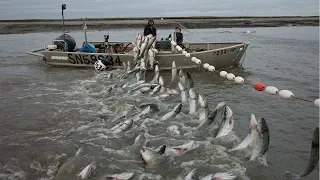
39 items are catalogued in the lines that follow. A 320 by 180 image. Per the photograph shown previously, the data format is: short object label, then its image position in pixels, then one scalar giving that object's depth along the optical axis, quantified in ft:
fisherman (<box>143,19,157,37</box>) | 50.06
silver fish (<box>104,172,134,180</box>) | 17.71
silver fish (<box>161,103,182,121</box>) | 27.68
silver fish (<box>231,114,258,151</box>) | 20.26
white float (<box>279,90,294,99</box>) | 19.63
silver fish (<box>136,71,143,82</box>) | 40.20
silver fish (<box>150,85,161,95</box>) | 35.48
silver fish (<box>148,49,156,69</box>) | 45.06
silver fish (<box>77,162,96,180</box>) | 18.32
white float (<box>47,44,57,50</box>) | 53.62
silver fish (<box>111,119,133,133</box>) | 25.18
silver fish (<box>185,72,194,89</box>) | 33.83
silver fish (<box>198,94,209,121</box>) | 26.63
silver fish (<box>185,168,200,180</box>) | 17.01
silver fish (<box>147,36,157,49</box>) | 45.99
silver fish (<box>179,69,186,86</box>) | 34.12
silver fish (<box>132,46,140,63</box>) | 45.93
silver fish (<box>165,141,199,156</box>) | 21.17
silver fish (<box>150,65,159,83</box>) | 39.30
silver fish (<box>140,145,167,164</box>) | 20.13
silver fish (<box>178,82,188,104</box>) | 31.19
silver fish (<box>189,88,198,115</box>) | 28.43
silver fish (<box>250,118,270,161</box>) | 19.57
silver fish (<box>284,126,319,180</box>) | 15.38
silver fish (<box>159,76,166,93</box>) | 36.22
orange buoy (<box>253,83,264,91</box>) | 22.27
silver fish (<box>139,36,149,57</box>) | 45.40
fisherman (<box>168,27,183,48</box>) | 49.39
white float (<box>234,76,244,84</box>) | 25.52
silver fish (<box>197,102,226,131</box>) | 24.49
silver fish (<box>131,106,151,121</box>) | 27.32
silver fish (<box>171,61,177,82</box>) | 39.81
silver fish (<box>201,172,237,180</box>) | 17.01
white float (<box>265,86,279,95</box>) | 21.21
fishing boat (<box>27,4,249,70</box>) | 47.34
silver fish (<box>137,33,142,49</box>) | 47.19
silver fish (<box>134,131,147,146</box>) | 23.07
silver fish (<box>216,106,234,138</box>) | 23.23
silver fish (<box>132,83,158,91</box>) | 36.23
